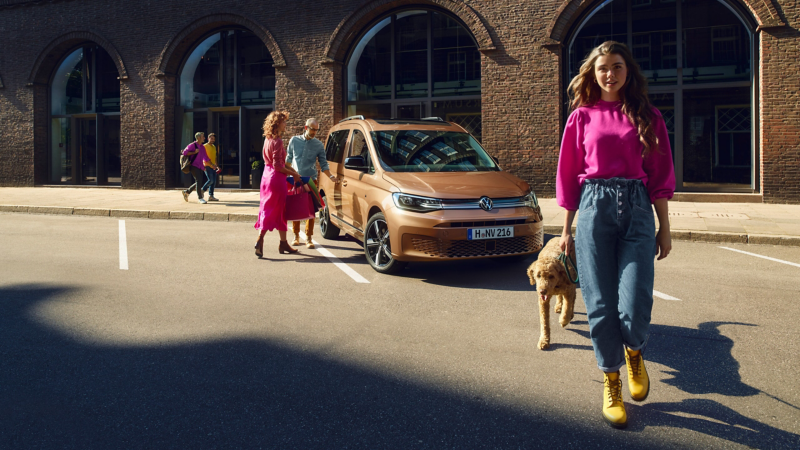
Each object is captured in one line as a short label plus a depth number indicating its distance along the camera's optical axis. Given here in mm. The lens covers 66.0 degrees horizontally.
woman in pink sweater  2992
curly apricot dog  4039
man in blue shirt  8594
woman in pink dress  7922
